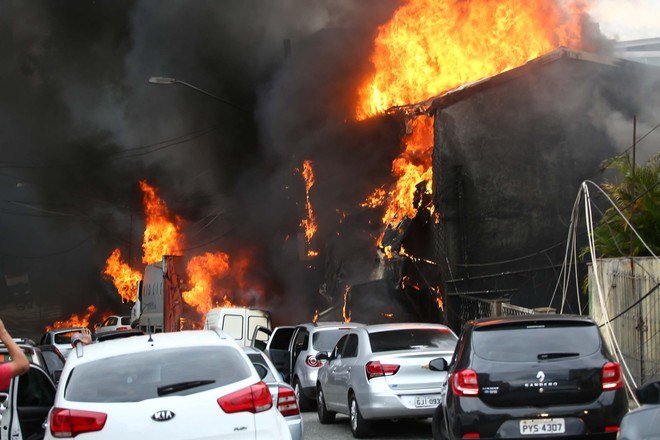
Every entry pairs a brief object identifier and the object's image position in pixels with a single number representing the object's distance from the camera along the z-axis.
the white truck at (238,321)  26.52
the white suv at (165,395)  6.66
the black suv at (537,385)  8.53
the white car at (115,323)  40.09
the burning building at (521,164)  24.19
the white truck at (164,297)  32.81
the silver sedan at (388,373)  12.30
